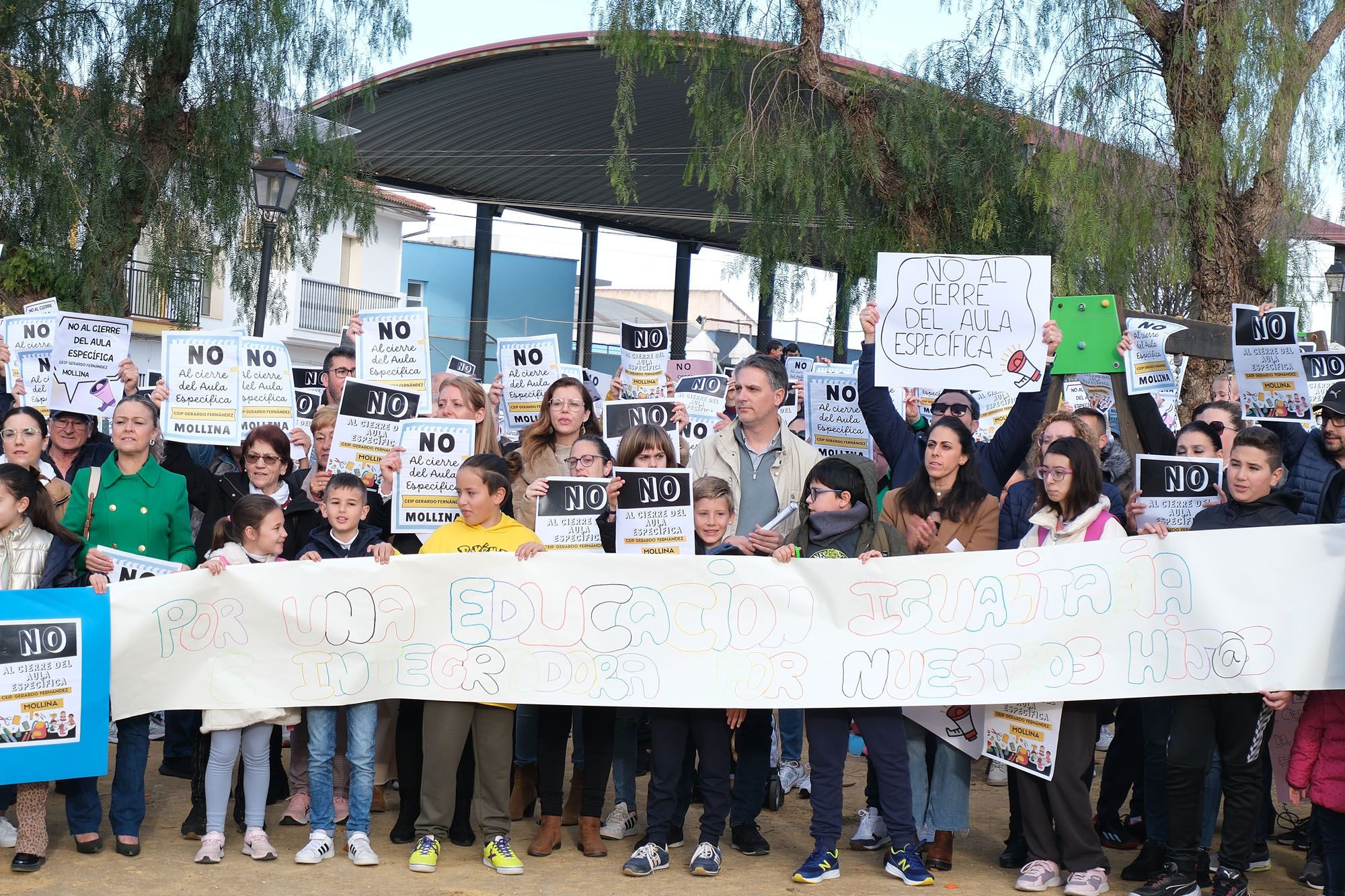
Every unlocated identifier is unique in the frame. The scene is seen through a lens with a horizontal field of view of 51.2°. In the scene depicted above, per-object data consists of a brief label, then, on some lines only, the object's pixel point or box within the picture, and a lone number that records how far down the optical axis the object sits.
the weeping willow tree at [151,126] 13.93
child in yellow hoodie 5.79
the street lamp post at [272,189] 12.57
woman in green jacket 6.57
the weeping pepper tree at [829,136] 16.17
